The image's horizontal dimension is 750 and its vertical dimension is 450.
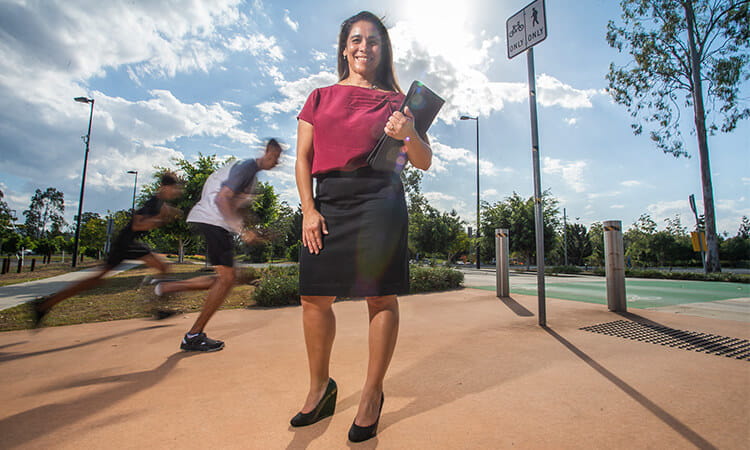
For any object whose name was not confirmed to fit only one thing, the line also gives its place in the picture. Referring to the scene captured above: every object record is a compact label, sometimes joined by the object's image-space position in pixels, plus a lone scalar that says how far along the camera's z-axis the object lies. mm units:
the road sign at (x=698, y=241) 14141
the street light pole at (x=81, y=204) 18112
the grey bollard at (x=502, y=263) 6277
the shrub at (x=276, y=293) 5512
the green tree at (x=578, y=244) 43406
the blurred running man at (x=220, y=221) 2680
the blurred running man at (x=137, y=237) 2742
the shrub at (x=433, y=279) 7483
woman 1601
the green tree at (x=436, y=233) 26594
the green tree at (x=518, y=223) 22984
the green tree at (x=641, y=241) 31219
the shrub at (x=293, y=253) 33875
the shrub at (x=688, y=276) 11930
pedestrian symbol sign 4109
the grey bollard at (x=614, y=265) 4652
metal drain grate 2881
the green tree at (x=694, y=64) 14539
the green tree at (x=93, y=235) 33938
